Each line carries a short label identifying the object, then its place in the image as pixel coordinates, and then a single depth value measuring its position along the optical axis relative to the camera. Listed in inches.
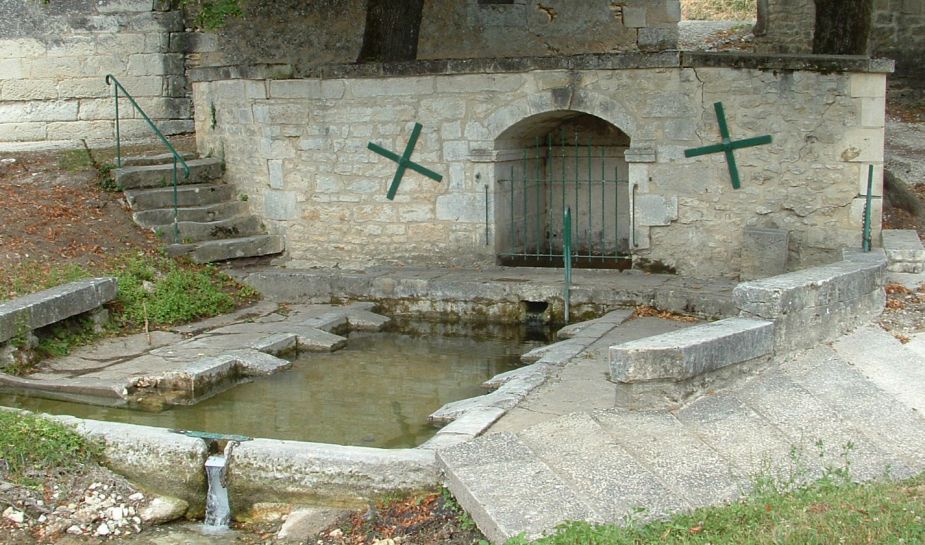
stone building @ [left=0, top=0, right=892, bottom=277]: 386.0
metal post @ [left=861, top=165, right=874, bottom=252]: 367.6
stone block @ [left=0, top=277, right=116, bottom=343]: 327.6
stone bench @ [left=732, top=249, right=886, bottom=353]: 271.0
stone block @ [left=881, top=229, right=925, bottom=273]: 353.7
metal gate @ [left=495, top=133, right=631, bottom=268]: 454.3
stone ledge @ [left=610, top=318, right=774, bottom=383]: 242.8
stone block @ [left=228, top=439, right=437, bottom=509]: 230.8
